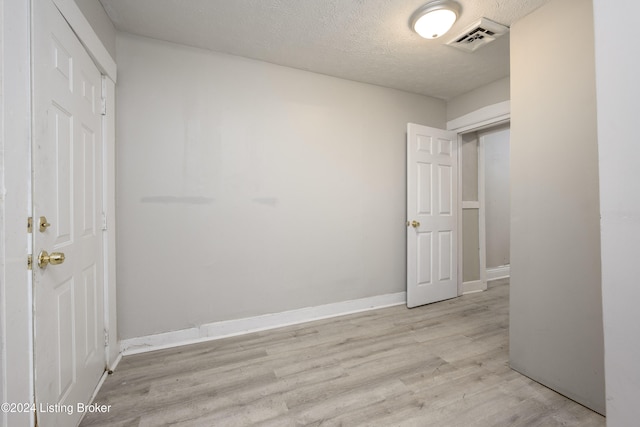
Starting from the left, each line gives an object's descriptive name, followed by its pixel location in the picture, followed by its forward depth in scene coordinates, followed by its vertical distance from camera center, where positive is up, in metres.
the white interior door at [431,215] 3.06 -0.03
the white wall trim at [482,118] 2.82 +1.10
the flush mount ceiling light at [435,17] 1.79 +1.38
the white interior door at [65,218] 1.06 -0.01
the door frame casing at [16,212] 0.86 +0.02
